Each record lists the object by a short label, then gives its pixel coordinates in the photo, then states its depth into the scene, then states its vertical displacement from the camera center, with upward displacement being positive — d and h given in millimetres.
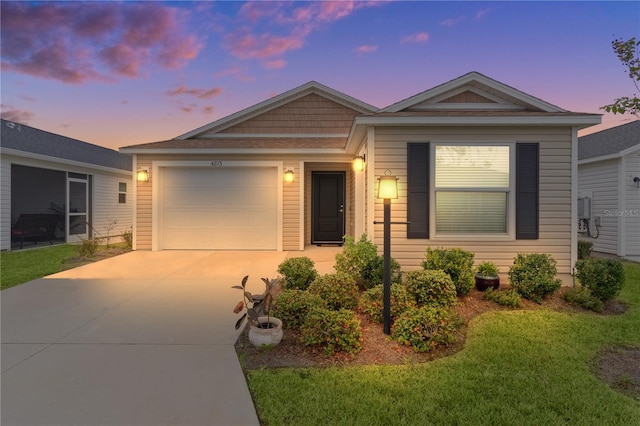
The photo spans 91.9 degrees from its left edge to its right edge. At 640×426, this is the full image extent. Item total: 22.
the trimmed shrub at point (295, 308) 3461 -1099
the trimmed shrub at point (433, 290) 3826 -975
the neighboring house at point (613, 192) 9172 +695
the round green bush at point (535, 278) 4453 -947
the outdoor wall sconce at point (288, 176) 8578 +970
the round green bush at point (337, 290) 3836 -1003
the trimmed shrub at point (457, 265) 4523 -790
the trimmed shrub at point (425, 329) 3027 -1182
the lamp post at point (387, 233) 3381 -246
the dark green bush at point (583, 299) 4270 -1208
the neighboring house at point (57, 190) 9586 +776
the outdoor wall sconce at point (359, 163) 6795 +1077
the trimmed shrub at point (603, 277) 4383 -914
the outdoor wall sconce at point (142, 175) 8547 +961
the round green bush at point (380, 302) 3680 -1106
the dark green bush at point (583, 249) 7125 -827
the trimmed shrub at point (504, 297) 4266 -1198
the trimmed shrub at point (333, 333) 2926 -1167
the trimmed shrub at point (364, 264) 4828 -828
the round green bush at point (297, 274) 4762 -975
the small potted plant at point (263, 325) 3039 -1174
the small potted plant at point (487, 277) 4793 -1015
